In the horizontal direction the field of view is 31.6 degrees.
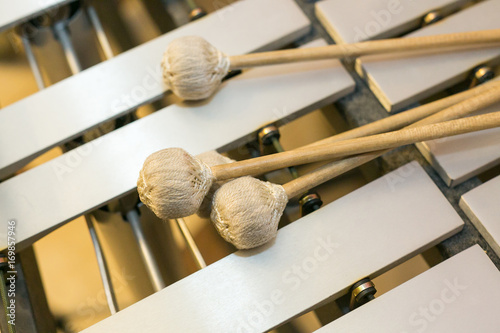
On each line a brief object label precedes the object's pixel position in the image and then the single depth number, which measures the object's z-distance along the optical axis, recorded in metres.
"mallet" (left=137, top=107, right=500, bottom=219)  0.41
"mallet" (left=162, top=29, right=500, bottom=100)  0.45
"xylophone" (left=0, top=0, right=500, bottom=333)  0.42
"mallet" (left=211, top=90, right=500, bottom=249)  0.41
